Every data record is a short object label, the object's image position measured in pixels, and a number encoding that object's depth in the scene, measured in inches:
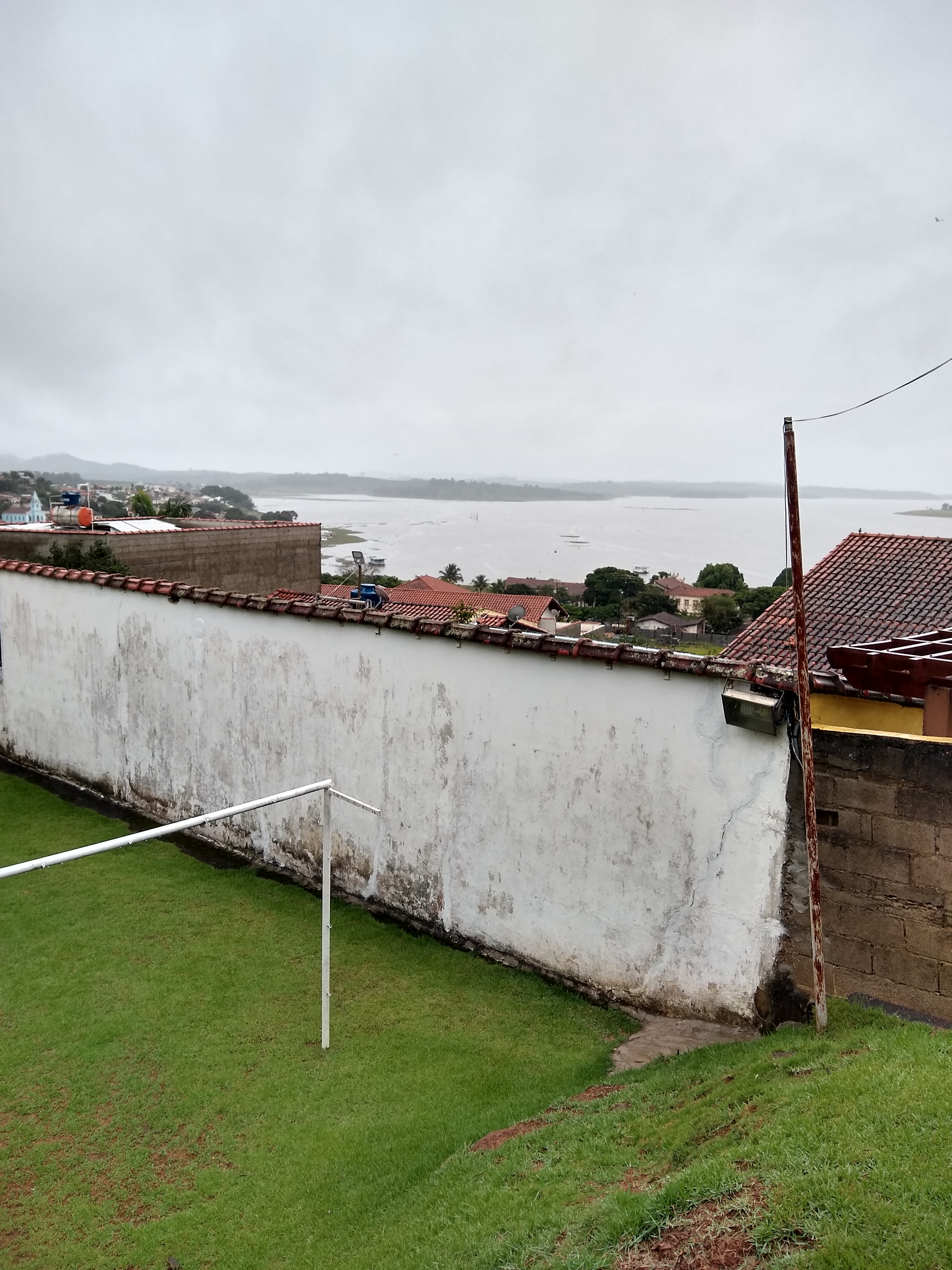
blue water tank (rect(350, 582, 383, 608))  794.2
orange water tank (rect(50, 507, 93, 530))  788.0
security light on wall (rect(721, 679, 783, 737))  198.2
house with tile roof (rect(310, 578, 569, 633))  1509.6
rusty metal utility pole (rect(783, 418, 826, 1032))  181.0
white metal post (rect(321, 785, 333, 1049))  211.0
